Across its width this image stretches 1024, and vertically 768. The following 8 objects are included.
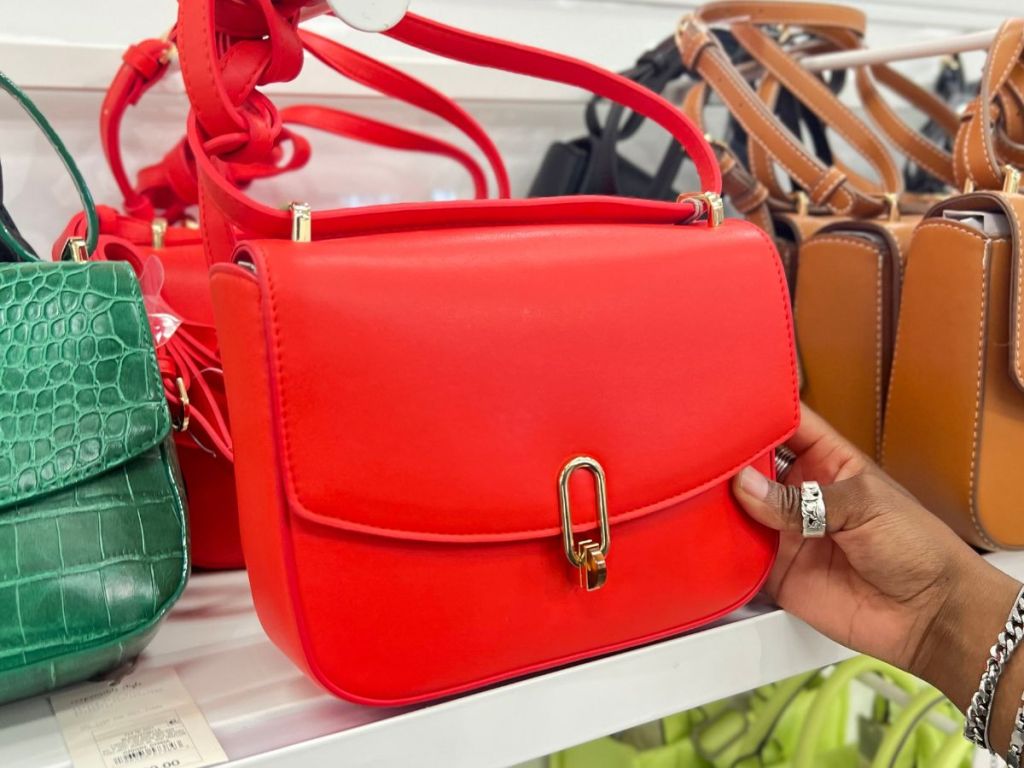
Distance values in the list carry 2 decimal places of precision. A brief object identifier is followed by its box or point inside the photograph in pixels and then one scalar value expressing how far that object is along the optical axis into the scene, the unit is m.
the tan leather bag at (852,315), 0.67
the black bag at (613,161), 0.79
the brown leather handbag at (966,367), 0.59
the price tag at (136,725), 0.38
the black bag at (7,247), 0.50
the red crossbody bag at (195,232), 0.53
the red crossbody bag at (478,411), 0.39
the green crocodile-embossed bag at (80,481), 0.39
